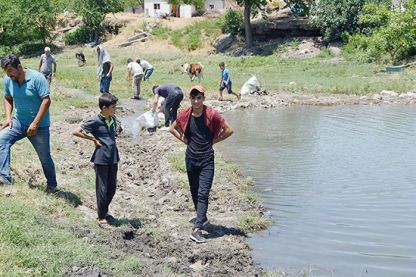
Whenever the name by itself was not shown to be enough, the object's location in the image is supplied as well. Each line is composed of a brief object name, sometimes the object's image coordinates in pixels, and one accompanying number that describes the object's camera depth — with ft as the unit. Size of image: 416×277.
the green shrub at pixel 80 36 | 184.44
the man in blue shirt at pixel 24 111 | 24.17
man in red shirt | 24.12
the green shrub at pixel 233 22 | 162.91
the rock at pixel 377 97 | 74.08
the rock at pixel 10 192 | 23.66
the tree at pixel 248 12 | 146.77
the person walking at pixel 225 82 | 70.64
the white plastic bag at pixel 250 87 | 76.23
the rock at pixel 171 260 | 21.07
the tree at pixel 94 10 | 178.50
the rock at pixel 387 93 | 75.41
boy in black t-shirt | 23.70
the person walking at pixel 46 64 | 65.10
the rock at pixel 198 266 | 21.16
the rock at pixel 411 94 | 74.56
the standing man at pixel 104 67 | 60.54
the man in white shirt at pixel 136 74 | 66.95
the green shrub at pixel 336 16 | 136.15
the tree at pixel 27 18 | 171.94
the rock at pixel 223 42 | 162.37
